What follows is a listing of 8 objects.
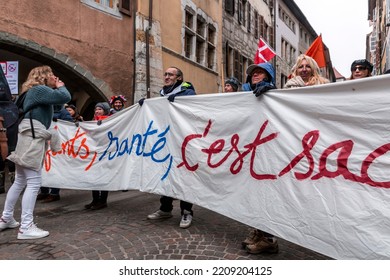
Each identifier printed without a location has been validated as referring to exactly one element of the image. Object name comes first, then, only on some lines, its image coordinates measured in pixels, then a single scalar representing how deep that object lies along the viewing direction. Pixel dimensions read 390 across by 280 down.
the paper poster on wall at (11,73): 6.69
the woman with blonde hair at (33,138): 3.45
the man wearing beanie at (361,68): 3.80
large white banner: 2.40
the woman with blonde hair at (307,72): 3.38
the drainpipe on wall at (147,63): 11.37
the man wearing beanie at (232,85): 5.54
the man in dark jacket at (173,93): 3.94
